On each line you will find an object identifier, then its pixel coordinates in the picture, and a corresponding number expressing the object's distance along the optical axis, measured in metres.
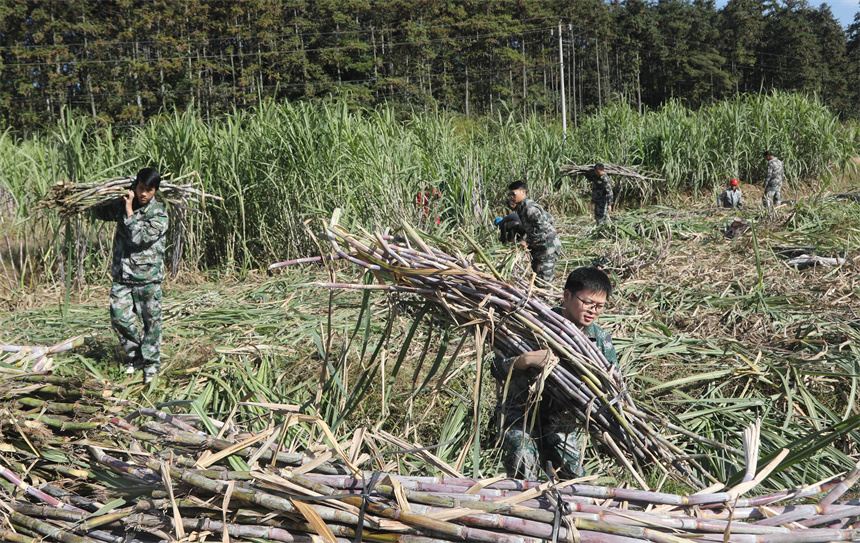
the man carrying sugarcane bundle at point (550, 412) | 2.21
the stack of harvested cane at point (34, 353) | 3.18
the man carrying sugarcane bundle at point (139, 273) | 3.93
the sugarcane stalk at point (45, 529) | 1.85
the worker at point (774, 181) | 9.88
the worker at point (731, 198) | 9.48
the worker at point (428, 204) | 6.76
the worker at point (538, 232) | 5.36
